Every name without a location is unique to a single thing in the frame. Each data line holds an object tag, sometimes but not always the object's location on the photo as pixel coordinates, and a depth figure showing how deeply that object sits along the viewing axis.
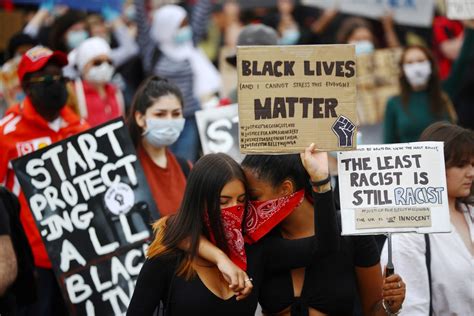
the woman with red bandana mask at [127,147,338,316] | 9.69
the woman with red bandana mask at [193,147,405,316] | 10.08
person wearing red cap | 14.10
